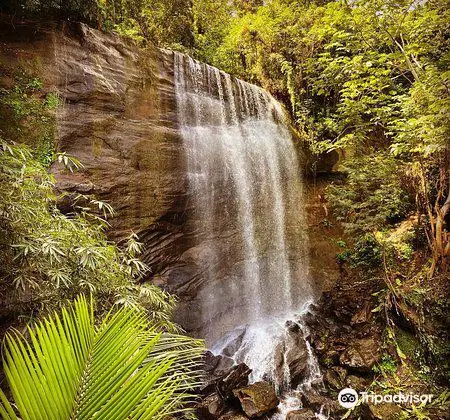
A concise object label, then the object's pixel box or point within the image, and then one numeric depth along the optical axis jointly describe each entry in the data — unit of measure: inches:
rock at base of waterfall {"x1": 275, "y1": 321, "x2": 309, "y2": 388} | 241.2
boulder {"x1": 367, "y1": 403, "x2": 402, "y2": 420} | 186.1
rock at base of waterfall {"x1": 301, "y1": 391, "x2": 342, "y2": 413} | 209.9
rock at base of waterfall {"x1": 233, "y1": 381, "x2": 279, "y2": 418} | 199.2
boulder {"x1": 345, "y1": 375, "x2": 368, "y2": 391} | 217.6
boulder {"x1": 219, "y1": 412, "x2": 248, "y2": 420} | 193.6
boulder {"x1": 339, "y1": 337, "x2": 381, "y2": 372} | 227.9
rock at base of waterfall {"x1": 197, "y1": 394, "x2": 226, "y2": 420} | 198.4
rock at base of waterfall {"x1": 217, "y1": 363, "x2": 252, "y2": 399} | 216.2
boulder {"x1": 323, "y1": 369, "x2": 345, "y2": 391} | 225.9
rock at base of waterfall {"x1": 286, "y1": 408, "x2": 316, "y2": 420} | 199.2
